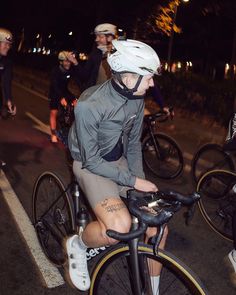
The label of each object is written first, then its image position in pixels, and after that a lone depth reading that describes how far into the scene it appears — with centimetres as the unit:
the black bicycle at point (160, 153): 614
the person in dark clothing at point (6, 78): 533
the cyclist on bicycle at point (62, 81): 737
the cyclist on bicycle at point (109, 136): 262
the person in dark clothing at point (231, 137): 407
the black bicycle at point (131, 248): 232
